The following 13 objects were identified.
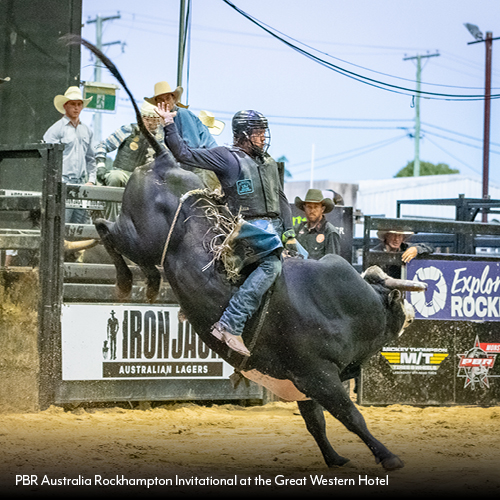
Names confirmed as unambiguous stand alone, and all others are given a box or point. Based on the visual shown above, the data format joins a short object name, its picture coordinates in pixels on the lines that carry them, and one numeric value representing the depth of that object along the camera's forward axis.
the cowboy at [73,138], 15.59
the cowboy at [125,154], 14.80
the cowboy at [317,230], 15.34
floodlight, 52.41
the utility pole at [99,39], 69.72
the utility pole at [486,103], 48.72
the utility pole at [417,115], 96.37
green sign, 21.36
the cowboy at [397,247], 15.82
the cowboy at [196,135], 11.39
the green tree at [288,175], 84.66
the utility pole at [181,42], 19.45
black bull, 9.88
